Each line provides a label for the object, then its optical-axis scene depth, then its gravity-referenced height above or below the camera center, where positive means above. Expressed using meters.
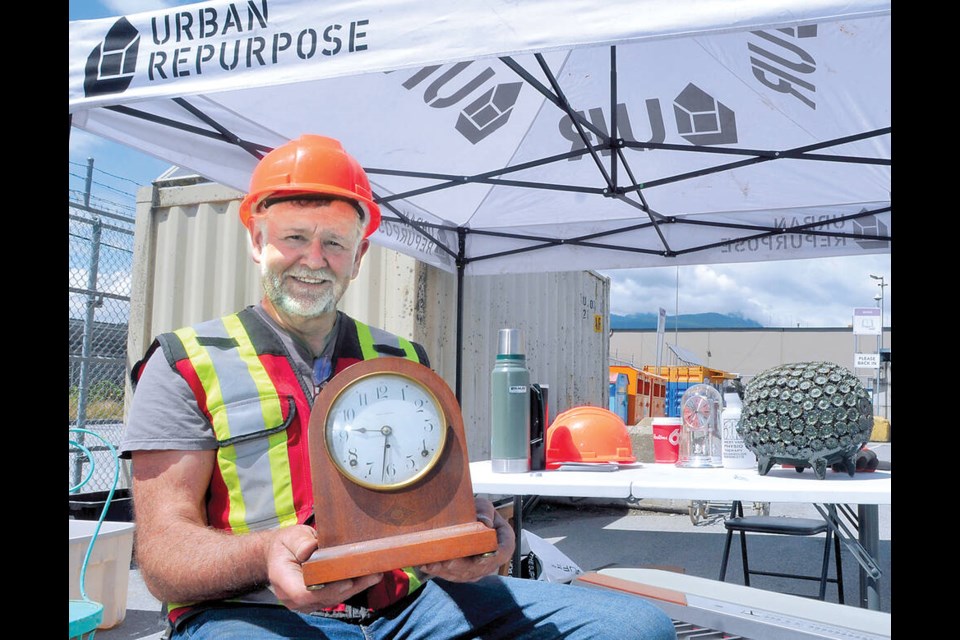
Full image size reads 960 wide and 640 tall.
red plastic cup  2.81 -0.36
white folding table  1.96 -0.41
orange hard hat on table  2.60 -0.35
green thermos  2.37 -0.21
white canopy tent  1.85 +0.95
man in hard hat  1.18 -0.24
